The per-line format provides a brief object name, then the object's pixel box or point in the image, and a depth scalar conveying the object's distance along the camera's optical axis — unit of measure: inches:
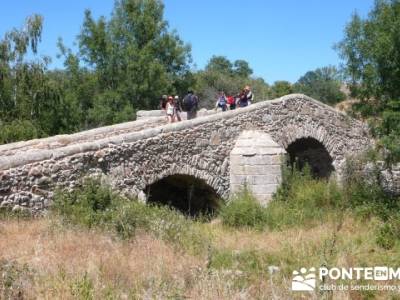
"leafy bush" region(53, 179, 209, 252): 318.7
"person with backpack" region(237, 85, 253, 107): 686.5
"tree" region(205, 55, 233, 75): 2465.6
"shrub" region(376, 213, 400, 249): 345.7
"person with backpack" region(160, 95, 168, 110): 715.4
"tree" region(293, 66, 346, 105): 1793.8
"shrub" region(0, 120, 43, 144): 711.7
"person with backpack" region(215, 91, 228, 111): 685.9
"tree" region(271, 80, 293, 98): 1742.1
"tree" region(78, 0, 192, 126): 1134.4
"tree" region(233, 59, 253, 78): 2552.2
